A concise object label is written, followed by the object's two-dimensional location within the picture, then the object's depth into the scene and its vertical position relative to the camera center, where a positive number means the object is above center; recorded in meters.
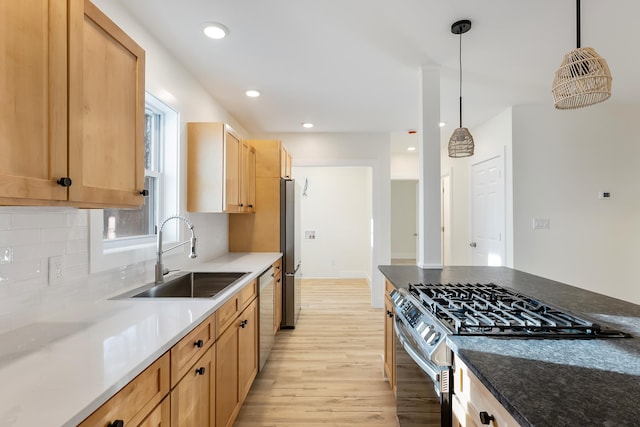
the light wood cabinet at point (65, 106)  0.83 +0.37
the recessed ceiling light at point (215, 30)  1.94 +1.23
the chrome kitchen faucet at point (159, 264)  1.92 -0.30
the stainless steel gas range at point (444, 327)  1.06 -0.41
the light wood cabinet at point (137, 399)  0.77 -0.53
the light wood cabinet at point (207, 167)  2.48 +0.41
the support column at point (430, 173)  2.45 +0.35
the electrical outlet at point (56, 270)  1.30 -0.23
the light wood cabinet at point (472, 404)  0.79 -0.54
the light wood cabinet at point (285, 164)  3.56 +0.66
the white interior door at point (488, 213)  3.65 +0.04
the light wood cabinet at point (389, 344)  1.99 -0.90
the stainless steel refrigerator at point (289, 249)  3.46 -0.38
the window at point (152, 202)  1.81 +0.12
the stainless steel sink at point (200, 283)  2.08 -0.49
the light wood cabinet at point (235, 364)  1.58 -0.90
